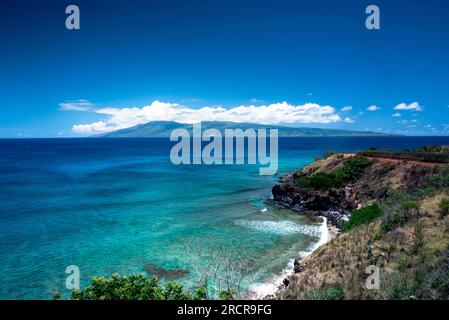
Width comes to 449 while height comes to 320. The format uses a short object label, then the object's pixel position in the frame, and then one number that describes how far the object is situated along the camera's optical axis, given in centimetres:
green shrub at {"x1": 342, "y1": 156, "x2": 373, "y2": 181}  4891
